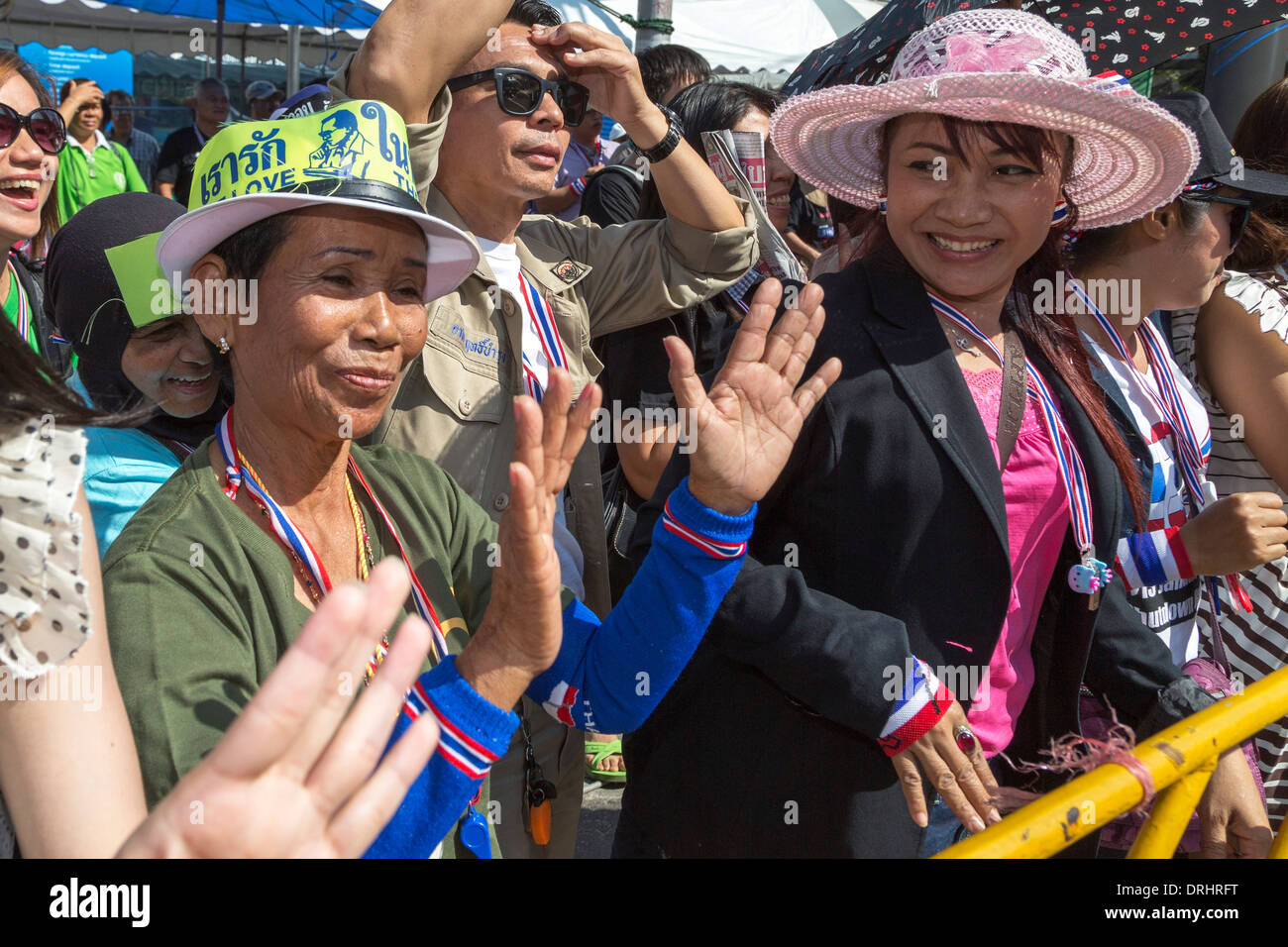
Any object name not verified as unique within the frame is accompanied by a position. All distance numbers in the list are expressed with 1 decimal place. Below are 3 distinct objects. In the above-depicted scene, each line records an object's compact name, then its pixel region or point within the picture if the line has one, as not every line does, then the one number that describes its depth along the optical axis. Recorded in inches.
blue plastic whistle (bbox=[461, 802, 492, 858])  65.0
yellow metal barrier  48.4
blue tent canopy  408.8
